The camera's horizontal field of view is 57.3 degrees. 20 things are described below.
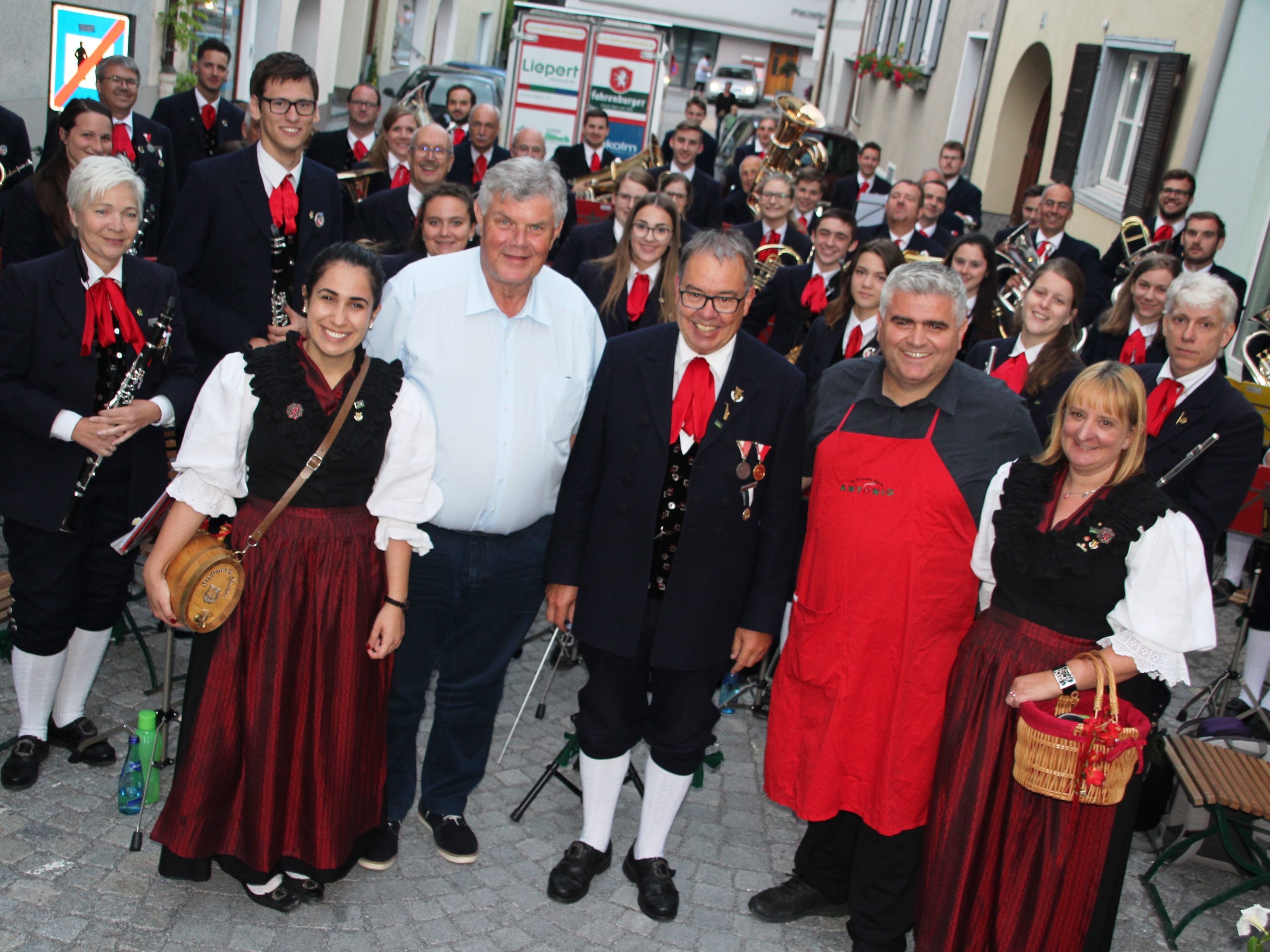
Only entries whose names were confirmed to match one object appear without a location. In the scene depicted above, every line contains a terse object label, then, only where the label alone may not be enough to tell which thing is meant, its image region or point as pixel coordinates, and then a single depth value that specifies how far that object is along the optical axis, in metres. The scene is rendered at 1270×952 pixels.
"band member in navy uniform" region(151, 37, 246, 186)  9.09
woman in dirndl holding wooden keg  3.44
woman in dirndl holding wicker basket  3.28
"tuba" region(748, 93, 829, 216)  11.62
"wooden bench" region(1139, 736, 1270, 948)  4.18
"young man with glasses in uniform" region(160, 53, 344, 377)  4.55
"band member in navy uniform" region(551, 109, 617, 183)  11.55
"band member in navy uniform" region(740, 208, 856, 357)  7.00
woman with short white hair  3.94
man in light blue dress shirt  3.74
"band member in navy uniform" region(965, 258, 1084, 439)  5.17
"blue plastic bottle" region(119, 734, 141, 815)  4.02
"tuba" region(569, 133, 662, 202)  10.52
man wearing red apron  3.55
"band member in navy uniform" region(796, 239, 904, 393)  5.84
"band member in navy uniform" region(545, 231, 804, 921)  3.69
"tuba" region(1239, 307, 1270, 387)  6.44
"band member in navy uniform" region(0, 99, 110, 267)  5.05
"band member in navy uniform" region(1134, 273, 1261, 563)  4.55
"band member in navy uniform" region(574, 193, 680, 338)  6.16
